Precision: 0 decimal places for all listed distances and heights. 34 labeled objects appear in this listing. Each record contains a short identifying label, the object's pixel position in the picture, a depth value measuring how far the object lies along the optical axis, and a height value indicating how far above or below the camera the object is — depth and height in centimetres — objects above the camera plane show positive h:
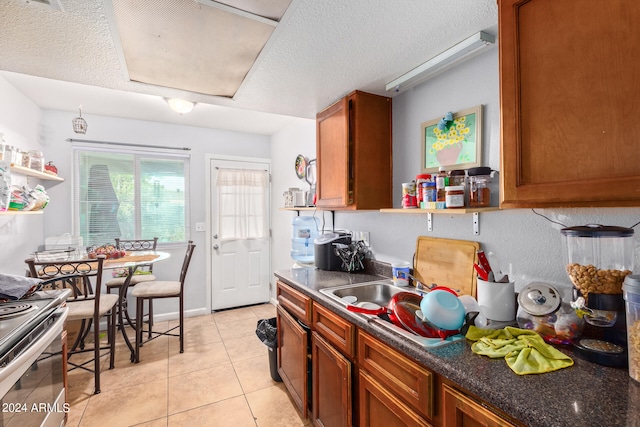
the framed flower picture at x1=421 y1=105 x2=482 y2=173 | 153 +40
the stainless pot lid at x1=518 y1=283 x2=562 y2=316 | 108 -32
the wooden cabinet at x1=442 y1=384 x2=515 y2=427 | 79 -56
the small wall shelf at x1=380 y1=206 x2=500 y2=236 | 132 +1
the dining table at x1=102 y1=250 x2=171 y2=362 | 249 -37
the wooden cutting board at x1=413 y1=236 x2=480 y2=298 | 154 -28
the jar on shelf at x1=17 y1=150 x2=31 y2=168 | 235 +49
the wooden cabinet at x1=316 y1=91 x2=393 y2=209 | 203 +44
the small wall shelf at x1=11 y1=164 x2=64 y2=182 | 221 +40
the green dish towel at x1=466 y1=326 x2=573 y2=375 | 88 -44
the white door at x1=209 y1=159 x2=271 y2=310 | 397 -22
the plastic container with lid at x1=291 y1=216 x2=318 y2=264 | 321 -23
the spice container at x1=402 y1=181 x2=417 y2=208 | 170 +11
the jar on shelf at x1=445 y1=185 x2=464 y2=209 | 142 +8
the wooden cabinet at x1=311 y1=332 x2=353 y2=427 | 141 -89
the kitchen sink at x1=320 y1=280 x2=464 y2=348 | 174 -47
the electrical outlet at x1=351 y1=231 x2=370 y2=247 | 233 -17
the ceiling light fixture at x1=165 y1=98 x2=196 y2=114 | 261 +101
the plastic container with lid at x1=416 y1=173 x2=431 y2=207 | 162 +17
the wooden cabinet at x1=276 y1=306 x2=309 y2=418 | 182 -94
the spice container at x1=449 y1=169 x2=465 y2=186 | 151 +19
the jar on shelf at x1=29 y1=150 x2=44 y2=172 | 248 +51
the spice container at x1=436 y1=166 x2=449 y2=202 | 153 +15
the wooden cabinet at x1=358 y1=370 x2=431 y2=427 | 106 -76
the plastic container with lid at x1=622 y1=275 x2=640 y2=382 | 81 -30
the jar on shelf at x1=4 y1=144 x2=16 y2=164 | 203 +47
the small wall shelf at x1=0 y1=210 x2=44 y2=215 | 197 +6
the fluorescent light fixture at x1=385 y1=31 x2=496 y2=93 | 135 +79
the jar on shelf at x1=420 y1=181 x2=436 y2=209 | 156 +10
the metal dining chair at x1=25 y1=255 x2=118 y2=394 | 217 -68
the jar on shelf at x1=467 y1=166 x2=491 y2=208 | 139 +12
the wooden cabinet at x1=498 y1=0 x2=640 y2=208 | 79 +33
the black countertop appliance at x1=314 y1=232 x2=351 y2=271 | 231 -29
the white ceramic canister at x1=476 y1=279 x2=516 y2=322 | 122 -37
